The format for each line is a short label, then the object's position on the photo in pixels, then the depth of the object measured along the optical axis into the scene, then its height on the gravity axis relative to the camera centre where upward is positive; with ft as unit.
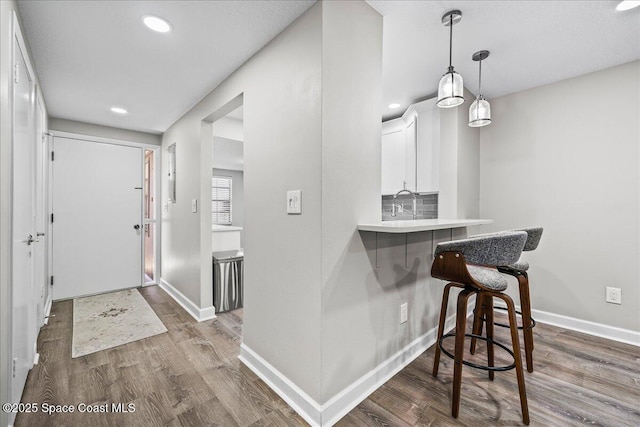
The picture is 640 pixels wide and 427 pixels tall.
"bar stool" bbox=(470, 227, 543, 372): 6.18 -1.99
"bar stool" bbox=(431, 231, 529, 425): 4.90 -1.06
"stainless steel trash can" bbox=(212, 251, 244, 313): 10.21 -2.51
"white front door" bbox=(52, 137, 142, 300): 11.62 -0.24
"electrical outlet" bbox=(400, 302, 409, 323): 6.54 -2.31
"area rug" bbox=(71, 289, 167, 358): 8.02 -3.58
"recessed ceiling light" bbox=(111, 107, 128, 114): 10.40 +3.72
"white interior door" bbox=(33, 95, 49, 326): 7.89 +0.00
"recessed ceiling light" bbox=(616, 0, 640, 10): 5.41 +3.94
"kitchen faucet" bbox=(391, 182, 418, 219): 10.05 +0.19
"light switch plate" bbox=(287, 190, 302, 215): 5.35 +0.19
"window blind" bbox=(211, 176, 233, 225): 25.45 +1.05
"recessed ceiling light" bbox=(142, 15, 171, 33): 5.62 +3.76
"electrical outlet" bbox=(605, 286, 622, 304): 7.98 -2.32
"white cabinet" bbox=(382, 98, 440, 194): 9.50 +2.19
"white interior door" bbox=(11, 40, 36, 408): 4.98 -0.36
